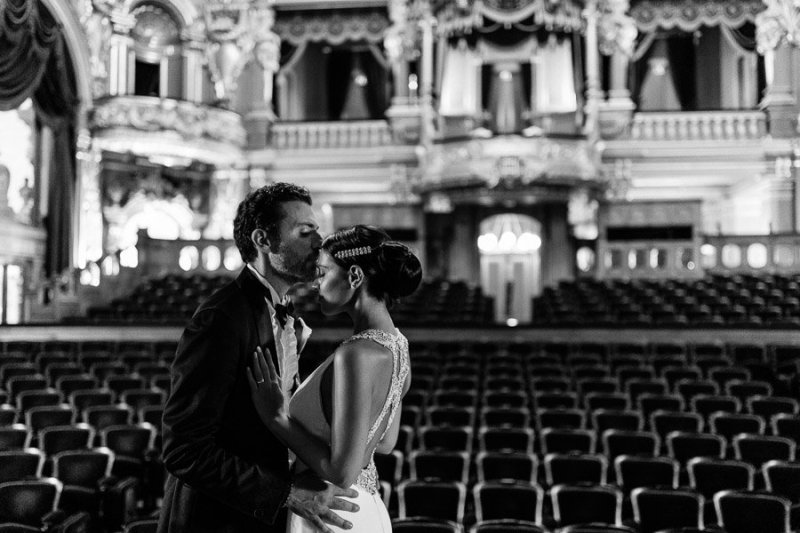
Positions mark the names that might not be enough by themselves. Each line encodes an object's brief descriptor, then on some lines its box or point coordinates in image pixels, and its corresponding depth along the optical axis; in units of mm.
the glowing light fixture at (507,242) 14672
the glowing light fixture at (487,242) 14719
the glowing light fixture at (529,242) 14500
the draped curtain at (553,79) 13875
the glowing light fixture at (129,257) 12495
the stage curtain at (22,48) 9477
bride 1535
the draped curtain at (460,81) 14055
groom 1504
